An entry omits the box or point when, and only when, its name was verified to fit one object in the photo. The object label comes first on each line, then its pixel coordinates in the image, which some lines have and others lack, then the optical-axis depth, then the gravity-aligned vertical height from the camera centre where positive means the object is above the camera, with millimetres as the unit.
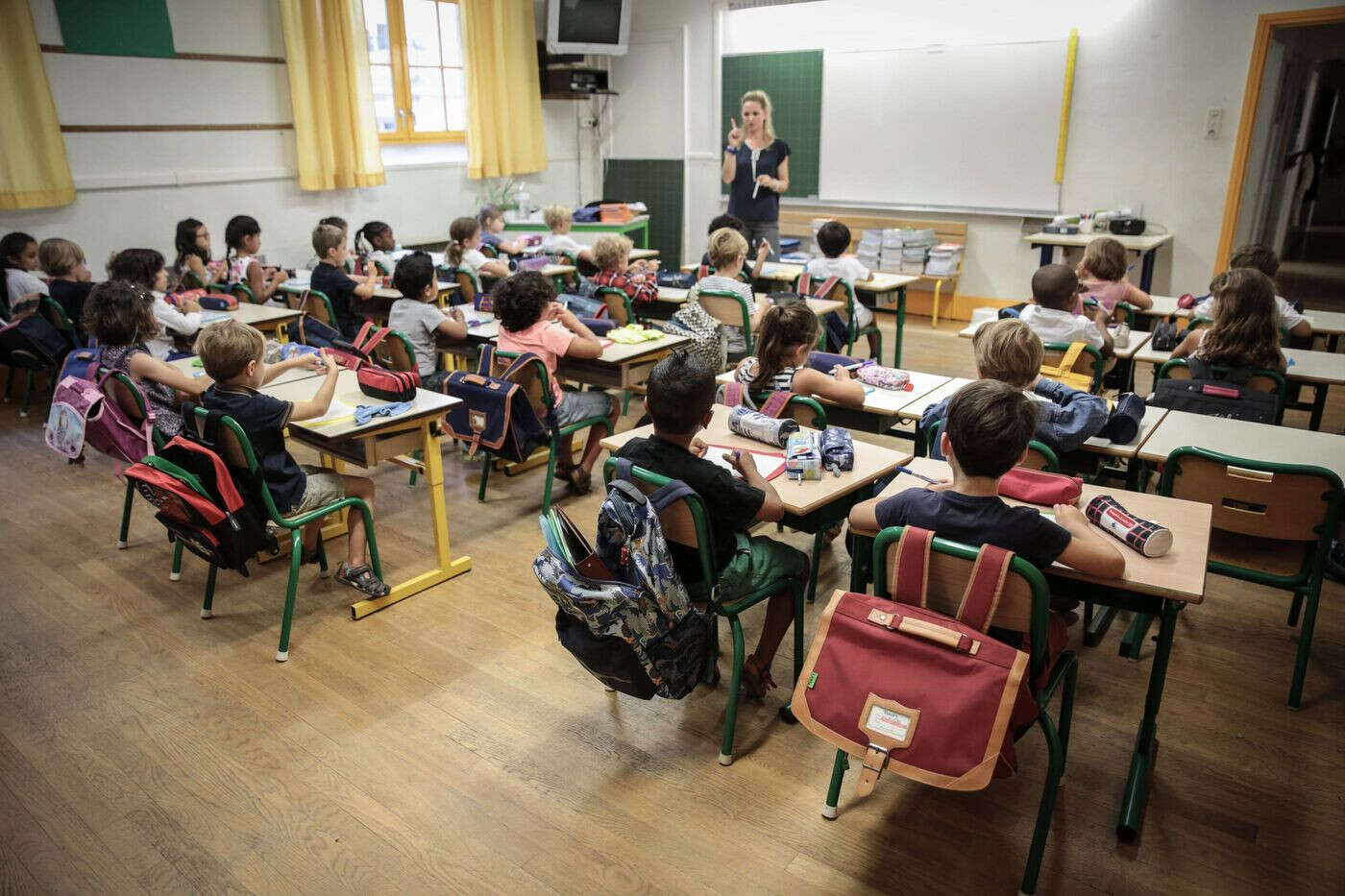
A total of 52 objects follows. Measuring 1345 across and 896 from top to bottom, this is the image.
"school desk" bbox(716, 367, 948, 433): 3072 -808
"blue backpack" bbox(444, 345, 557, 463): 3488 -930
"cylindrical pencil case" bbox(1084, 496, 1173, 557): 1958 -779
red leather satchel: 1692 -957
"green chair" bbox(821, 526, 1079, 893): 1739 -837
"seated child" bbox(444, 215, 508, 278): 5816 -534
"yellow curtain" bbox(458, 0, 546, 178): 7914 +695
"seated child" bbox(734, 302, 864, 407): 2986 -639
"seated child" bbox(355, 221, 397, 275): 5840 -480
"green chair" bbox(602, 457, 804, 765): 2141 -968
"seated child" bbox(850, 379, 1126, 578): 1820 -671
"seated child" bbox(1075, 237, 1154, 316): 4387 -528
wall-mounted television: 8320 +1279
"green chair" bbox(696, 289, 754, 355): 4594 -692
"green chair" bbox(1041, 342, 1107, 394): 3504 -734
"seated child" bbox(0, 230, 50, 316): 5102 -565
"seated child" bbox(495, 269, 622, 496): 3789 -673
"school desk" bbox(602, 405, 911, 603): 2365 -828
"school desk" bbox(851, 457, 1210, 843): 1882 -845
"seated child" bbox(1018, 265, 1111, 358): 3645 -581
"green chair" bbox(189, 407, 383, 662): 2662 -938
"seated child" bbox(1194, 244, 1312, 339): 4008 -593
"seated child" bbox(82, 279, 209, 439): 3334 -624
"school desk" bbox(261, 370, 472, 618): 2979 -899
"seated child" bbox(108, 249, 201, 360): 4301 -622
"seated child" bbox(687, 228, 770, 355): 4605 -470
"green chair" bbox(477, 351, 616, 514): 3641 -863
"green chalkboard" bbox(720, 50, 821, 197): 8016 +643
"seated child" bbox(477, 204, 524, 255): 6731 -424
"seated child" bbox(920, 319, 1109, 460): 2596 -669
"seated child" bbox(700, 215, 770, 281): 5723 -393
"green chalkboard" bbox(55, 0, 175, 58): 5723 +890
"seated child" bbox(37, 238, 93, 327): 5078 -582
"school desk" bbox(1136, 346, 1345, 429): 3420 -764
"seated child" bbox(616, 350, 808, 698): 2209 -721
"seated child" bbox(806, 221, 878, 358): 5328 -557
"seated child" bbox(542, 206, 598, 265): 6402 -434
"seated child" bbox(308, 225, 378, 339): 4992 -611
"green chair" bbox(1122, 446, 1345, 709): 2324 -892
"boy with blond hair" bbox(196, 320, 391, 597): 2725 -712
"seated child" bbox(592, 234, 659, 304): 5035 -581
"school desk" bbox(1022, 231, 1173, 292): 6277 -515
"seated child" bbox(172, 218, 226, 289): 5586 -504
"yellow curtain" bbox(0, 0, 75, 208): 5457 +249
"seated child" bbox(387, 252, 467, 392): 3990 -642
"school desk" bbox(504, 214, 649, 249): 7762 -497
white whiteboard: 7008 +319
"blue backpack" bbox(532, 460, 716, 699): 2037 -940
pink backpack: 3447 -951
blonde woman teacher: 6375 +8
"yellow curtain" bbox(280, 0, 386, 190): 6699 +566
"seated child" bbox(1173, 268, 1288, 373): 3328 -570
